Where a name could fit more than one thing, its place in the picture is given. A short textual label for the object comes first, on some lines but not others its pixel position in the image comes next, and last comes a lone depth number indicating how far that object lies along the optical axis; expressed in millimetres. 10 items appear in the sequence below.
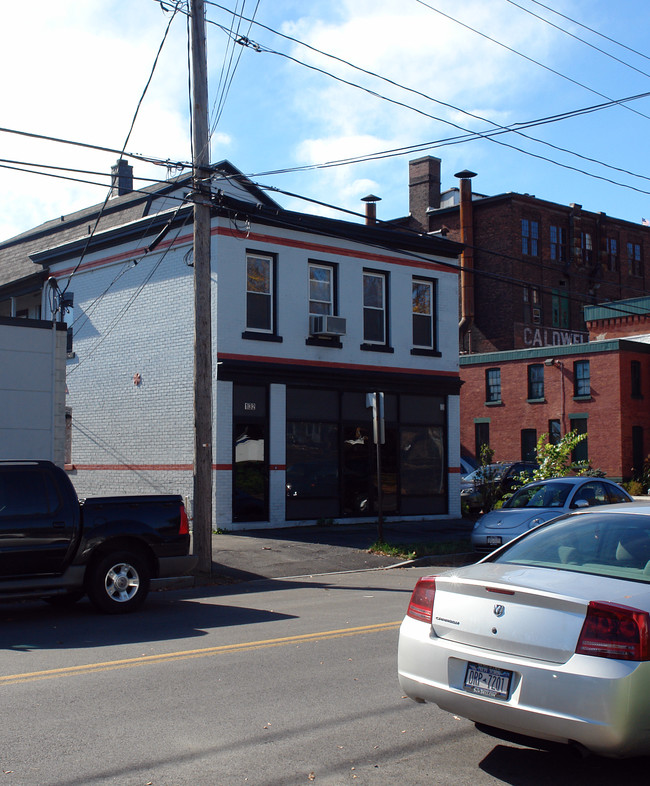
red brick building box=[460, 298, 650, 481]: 37562
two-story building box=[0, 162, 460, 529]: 20219
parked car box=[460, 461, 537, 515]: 23500
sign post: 17438
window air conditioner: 21234
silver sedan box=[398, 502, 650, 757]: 4438
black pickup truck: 10109
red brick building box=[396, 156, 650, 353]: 46844
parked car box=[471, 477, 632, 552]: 15883
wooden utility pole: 13961
